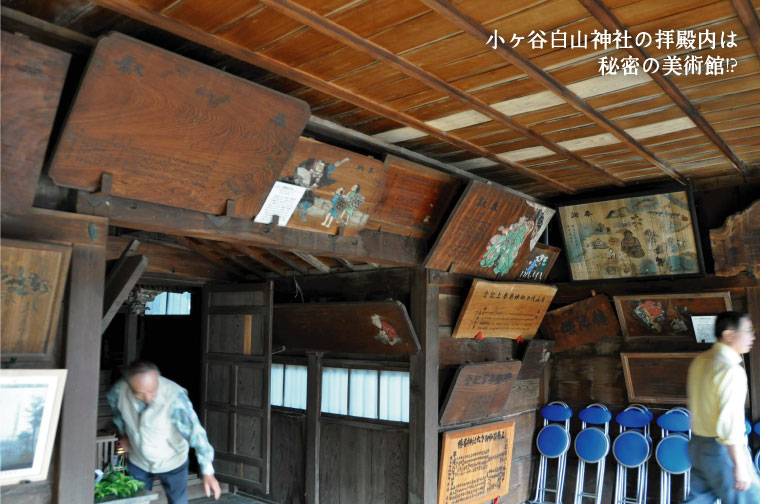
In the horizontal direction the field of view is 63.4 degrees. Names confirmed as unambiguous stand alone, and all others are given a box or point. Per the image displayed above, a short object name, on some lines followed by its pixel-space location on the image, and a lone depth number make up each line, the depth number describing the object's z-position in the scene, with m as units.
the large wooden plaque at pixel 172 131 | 2.82
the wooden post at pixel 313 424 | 6.04
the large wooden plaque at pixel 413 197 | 4.55
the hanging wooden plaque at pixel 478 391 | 5.39
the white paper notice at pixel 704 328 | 5.82
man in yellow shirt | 3.22
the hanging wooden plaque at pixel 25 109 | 2.53
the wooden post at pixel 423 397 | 5.11
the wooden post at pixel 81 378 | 3.01
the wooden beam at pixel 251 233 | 3.33
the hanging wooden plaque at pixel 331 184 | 3.92
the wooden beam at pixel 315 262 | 5.85
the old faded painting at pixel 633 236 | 5.64
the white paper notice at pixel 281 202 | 3.96
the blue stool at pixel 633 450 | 5.85
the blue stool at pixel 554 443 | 6.38
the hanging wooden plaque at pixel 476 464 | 5.32
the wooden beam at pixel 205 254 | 6.36
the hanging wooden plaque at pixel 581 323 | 6.46
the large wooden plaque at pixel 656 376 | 5.97
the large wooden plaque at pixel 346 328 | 5.23
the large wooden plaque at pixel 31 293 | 2.83
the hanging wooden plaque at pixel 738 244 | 5.44
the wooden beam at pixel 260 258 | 6.16
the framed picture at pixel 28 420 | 2.77
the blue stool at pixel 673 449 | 5.60
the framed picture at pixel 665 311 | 5.78
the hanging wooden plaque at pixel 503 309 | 5.62
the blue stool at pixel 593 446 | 6.09
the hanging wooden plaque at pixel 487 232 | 5.07
